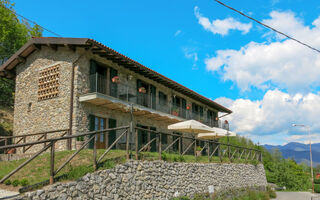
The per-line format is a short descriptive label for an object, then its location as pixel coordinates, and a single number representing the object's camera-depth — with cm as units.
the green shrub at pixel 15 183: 727
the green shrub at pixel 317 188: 2662
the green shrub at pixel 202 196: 1211
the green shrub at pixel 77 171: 747
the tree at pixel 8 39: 2456
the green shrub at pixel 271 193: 1936
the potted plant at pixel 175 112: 2047
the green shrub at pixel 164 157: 1107
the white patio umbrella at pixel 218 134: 1930
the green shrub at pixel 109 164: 858
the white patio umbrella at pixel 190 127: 1530
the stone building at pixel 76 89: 1387
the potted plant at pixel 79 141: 1273
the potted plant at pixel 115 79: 1483
